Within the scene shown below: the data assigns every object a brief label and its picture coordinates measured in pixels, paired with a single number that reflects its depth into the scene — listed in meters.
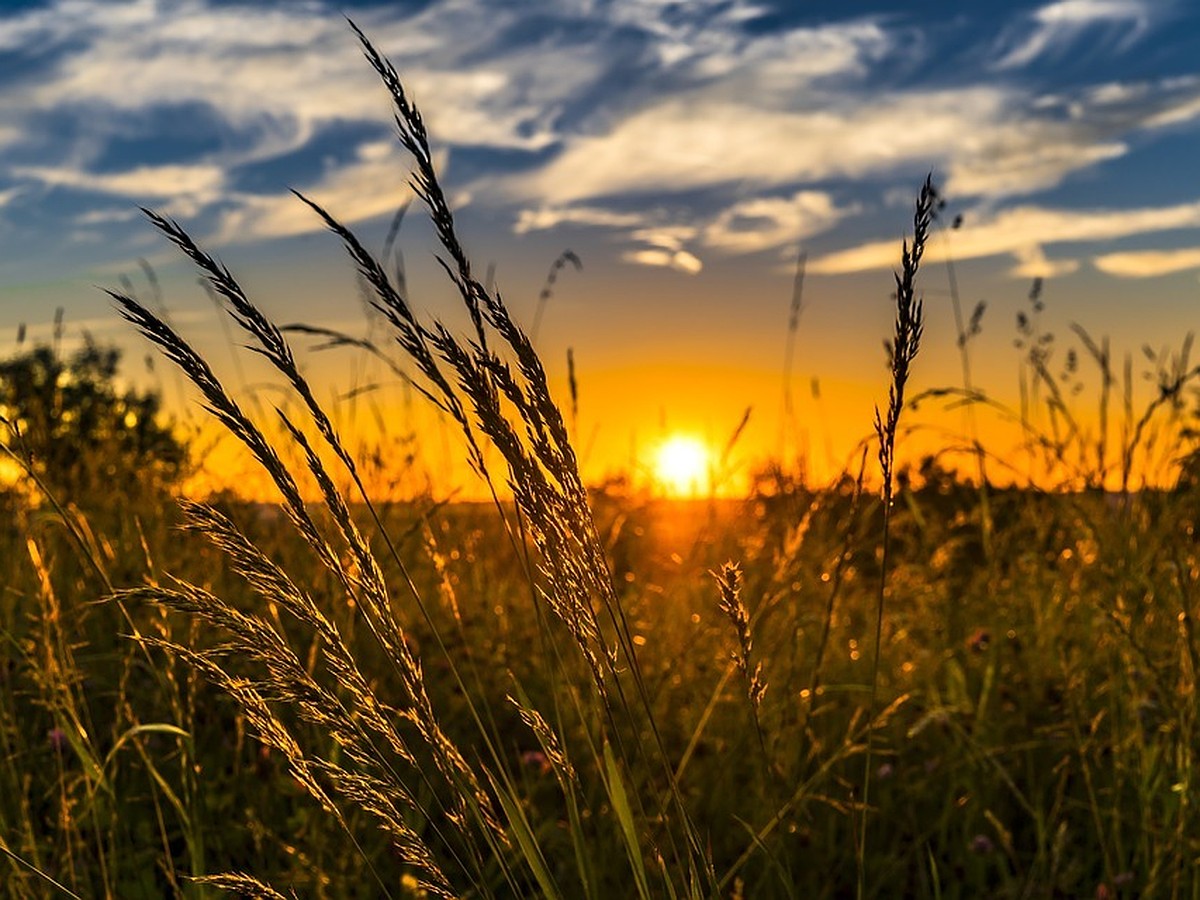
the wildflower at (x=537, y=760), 2.99
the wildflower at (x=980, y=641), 3.63
